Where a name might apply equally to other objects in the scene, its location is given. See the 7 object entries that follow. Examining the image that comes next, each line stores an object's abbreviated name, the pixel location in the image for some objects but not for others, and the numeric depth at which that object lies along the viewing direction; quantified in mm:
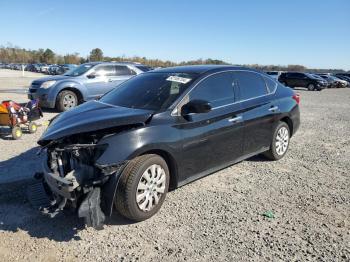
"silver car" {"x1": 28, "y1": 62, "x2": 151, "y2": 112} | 10797
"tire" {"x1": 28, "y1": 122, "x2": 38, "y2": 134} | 7918
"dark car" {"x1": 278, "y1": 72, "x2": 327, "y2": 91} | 31422
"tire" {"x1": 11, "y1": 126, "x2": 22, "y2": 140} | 7215
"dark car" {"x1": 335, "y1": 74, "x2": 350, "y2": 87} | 43675
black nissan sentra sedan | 3551
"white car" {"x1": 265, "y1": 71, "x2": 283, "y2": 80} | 33184
